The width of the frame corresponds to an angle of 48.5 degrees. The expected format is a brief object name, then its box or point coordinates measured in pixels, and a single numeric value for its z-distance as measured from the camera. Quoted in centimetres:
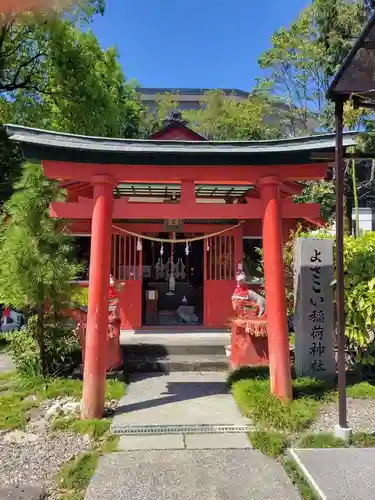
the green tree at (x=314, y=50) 1507
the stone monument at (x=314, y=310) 710
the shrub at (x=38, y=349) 729
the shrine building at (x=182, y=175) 573
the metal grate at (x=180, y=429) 522
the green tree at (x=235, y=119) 2320
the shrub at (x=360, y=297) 680
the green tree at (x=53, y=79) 1452
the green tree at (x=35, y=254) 680
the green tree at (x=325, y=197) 1537
